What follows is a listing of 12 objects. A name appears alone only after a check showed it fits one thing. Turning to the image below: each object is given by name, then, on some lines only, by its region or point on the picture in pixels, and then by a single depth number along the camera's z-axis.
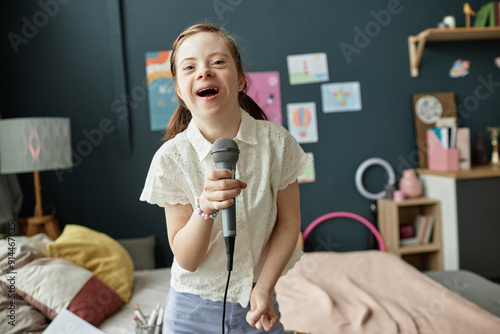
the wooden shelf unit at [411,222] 2.82
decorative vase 2.93
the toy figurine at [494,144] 3.11
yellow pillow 2.00
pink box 2.79
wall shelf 2.87
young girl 0.78
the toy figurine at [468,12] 2.96
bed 1.65
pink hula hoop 2.94
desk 2.62
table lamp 2.21
